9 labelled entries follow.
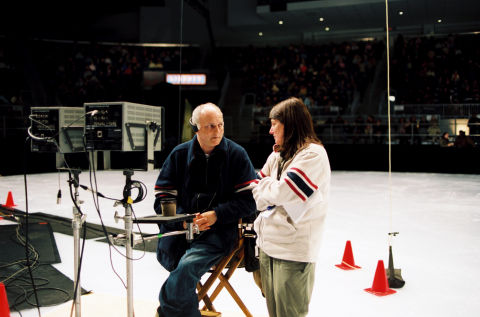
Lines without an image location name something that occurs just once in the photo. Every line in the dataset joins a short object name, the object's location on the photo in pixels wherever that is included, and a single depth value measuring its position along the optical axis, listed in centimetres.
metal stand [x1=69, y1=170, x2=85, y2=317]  248
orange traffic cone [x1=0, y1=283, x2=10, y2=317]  267
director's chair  251
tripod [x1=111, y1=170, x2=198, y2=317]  217
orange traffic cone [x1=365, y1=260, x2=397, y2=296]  334
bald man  254
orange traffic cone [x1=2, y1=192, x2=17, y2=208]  705
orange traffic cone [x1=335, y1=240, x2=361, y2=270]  401
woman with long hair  199
